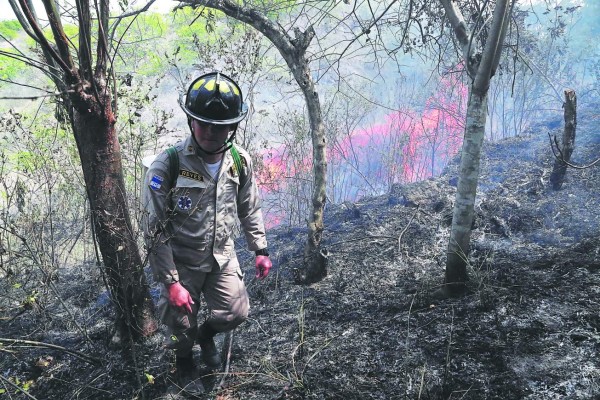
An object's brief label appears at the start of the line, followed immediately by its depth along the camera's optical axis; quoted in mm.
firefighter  2109
